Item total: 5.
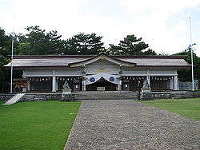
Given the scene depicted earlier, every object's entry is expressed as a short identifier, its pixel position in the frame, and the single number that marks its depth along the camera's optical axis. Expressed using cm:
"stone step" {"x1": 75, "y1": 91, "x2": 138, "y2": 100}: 1711
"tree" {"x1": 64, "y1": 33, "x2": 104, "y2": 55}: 3188
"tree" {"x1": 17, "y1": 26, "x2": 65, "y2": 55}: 3252
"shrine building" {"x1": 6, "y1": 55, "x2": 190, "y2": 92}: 1996
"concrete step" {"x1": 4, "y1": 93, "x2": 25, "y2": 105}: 1443
